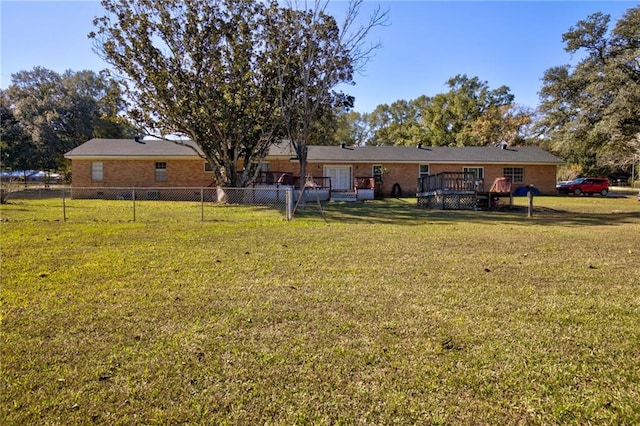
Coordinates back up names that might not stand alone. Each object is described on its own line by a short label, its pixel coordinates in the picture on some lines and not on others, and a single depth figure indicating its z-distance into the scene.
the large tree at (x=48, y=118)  38.22
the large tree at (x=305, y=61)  17.22
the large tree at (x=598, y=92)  18.08
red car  30.16
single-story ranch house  25.06
